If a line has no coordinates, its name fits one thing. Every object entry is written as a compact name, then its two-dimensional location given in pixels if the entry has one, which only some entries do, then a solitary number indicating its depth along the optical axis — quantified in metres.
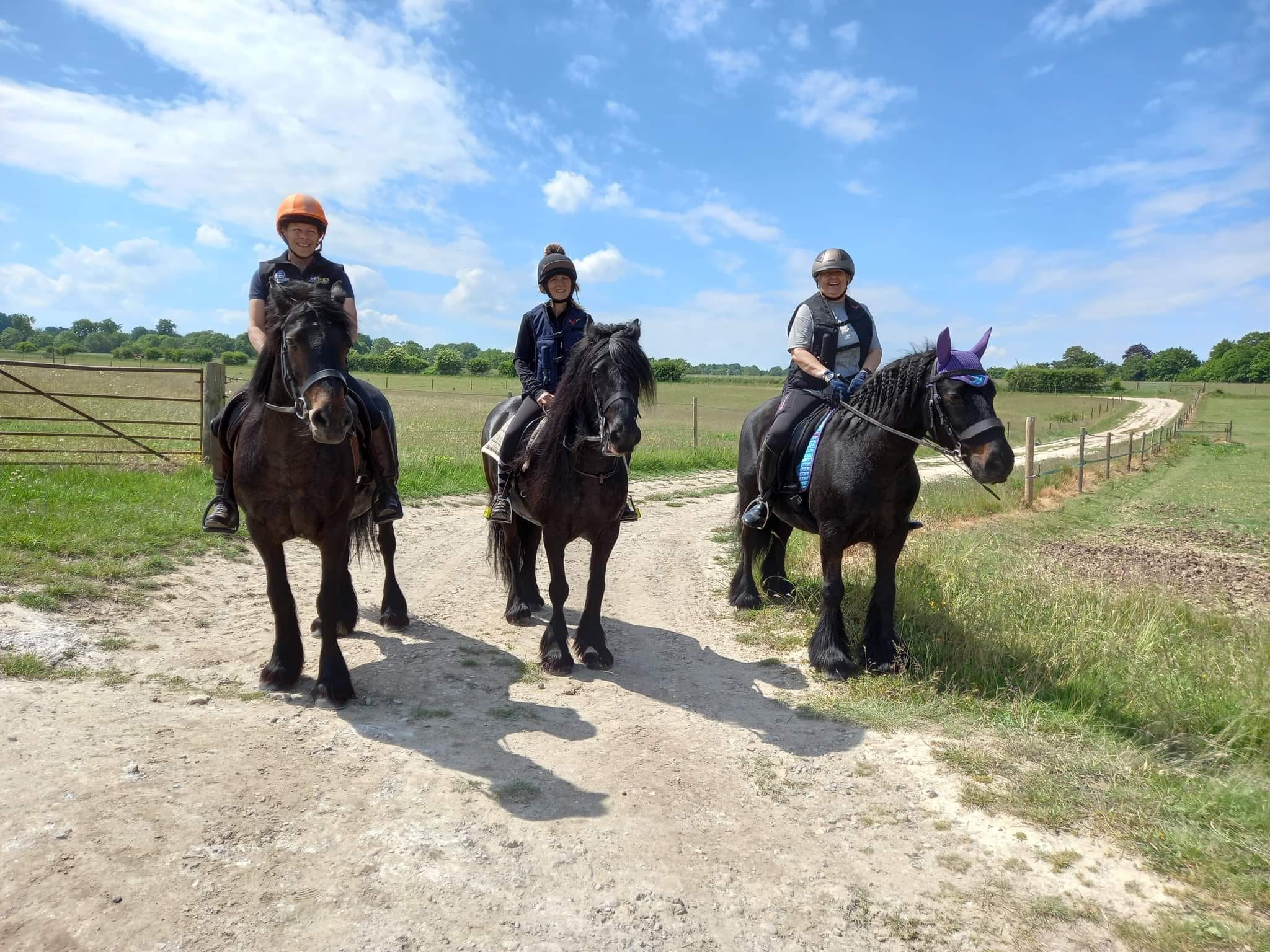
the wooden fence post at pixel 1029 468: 15.61
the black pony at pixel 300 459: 3.98
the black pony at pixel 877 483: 5.07
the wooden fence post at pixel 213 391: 11.69
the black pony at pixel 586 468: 4.90
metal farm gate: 11.49
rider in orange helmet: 4.95
